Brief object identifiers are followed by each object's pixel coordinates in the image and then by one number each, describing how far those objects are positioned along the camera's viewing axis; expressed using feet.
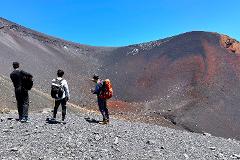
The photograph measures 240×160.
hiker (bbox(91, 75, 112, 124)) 20.24
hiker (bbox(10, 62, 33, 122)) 18.79
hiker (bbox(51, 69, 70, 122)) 18.65
